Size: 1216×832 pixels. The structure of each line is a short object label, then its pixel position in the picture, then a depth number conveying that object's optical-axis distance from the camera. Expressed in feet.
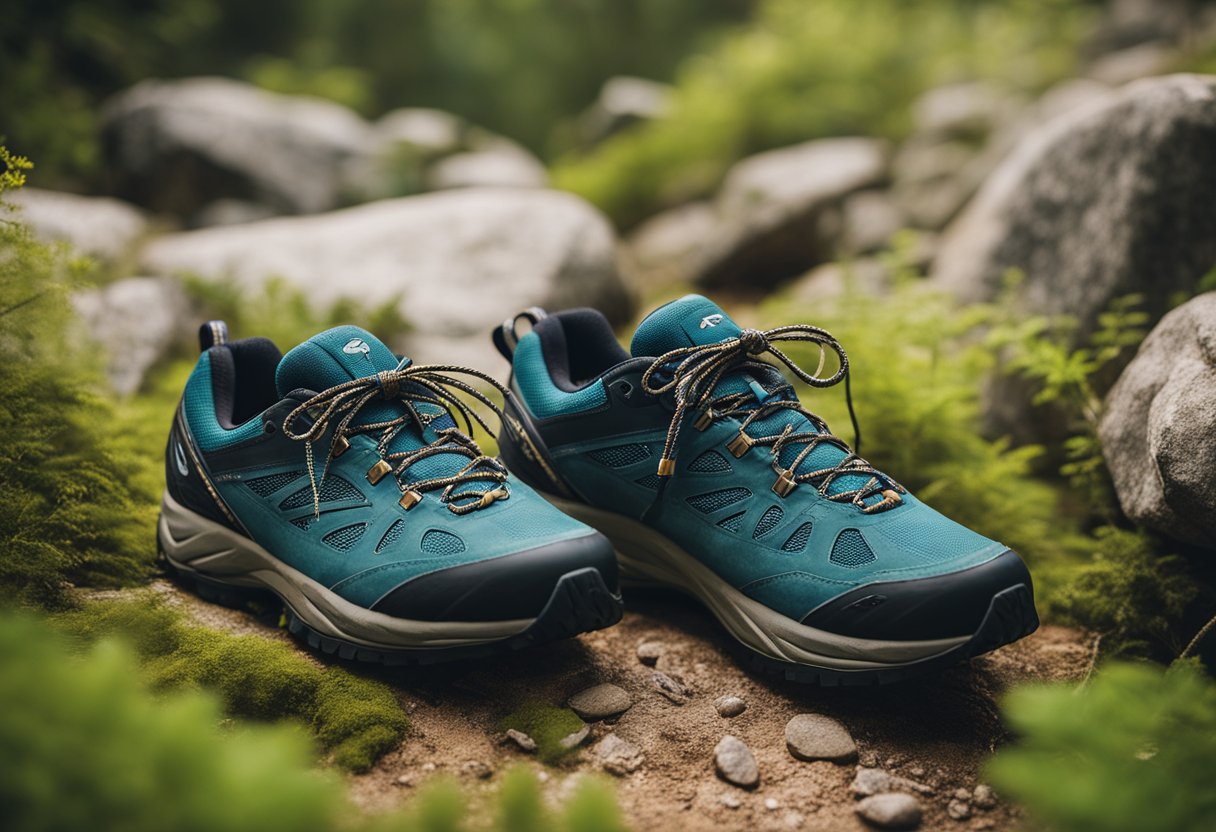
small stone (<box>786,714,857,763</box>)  2.47
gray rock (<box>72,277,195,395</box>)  3.94
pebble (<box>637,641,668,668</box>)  2.72
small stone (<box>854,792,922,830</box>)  2.35
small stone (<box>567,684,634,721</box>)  2.56
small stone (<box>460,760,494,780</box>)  2.42
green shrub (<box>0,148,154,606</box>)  2.66
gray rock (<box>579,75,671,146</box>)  11.47
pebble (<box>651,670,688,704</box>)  2.62
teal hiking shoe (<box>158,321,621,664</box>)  2.52
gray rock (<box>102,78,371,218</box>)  7.17
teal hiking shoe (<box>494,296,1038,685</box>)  2.49
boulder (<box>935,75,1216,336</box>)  3.25
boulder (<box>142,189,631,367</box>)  4.63
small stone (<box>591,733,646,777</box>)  2.46
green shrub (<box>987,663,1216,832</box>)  1.96
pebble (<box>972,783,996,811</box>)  2.39
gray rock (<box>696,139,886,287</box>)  6.50
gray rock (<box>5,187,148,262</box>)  4.84
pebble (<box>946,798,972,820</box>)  2.37
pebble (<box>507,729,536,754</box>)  2.48
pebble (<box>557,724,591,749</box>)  2.48
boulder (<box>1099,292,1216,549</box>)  2.61
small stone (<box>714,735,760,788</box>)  2.43
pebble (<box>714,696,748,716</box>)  2.58
